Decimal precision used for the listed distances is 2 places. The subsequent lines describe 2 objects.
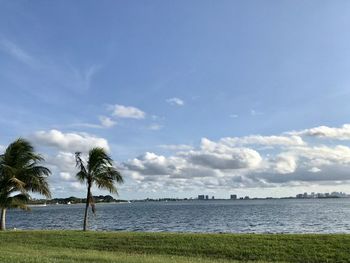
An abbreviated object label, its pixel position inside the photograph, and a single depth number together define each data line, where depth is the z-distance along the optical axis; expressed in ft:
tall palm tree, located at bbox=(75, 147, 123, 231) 121.08
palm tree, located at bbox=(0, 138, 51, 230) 125.18
